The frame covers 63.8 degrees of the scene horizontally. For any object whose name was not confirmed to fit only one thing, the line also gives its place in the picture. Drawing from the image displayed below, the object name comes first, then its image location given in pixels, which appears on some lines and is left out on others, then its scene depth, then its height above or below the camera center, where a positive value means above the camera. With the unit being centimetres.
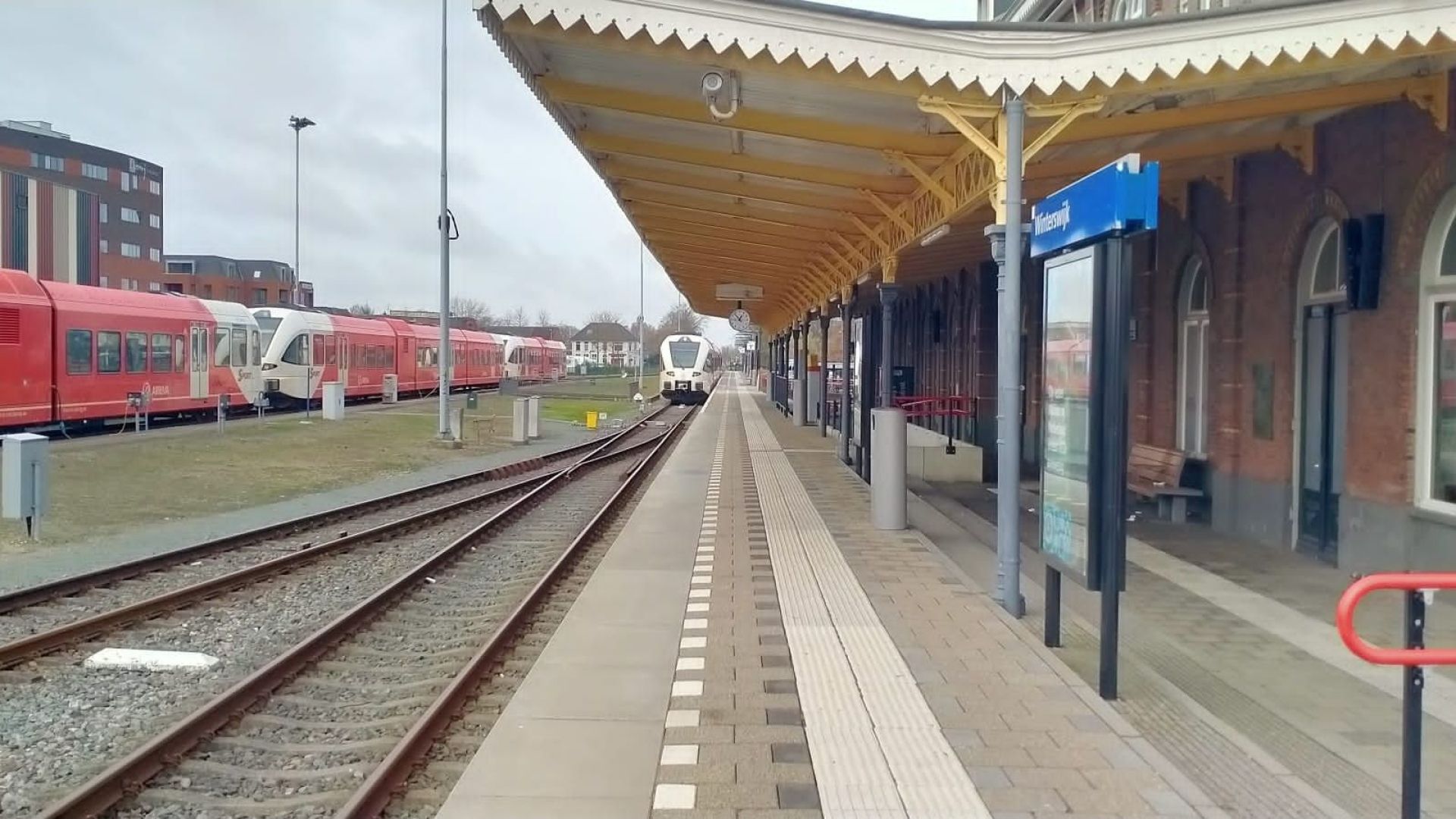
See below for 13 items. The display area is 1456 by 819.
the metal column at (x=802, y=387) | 3391 -8
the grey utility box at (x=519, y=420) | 2759 -95
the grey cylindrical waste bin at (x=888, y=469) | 1187 -86
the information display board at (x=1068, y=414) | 626 -15
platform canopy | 730 +220
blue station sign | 569 +94
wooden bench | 1299 -105
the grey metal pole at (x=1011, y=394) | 773 -4
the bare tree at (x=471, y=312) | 14850 +897
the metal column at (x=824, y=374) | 2550 +25
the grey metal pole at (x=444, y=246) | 2559 +293
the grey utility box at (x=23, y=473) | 1130 -98
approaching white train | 4806 +63
